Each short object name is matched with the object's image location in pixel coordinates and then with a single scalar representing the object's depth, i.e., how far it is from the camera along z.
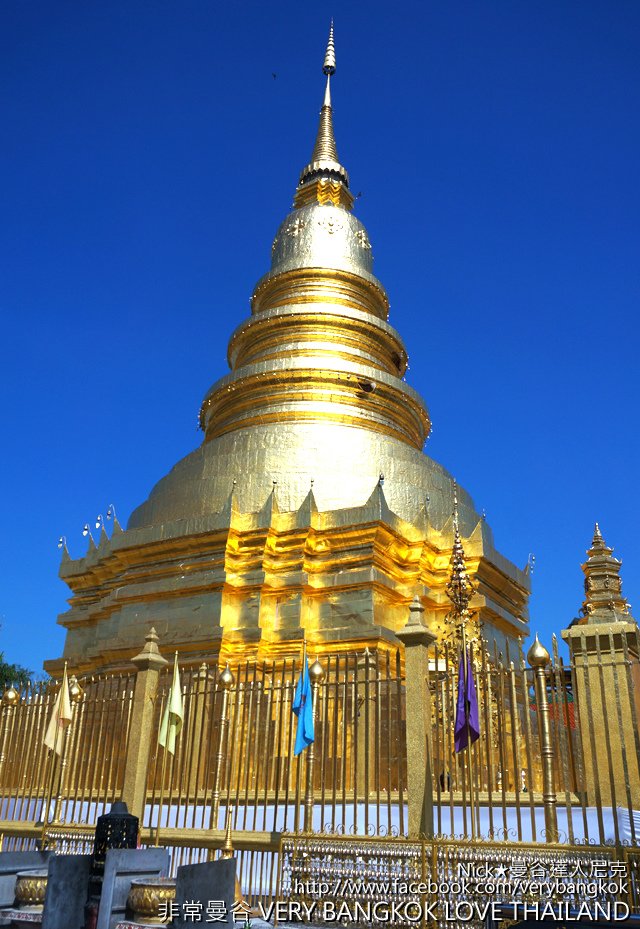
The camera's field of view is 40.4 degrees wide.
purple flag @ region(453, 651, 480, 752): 7.72
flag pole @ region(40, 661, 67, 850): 9.94
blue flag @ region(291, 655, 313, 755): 8.41
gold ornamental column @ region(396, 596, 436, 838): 7.50
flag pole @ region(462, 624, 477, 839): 6.89
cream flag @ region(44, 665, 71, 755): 10.56
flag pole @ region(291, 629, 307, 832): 7.77
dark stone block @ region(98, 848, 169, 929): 5.80
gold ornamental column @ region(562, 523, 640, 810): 7.21
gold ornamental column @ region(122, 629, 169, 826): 9.73
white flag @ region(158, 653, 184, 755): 9.68
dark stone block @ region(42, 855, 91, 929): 5.85
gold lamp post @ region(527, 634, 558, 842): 6.84
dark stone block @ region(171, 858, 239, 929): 5.30
